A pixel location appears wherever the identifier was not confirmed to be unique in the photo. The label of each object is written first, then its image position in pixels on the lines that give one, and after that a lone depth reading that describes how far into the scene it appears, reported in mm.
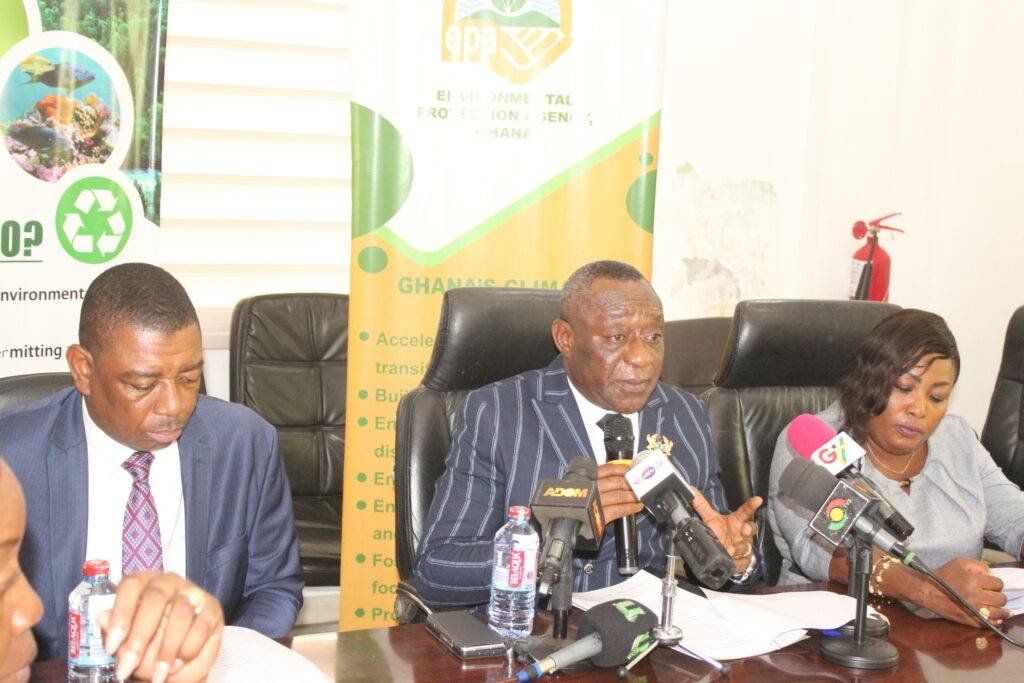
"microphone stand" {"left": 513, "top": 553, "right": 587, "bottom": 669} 1809
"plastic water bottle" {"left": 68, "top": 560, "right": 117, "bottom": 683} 1627
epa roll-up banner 3496
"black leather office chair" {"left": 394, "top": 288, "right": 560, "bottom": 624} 2568
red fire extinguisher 4754
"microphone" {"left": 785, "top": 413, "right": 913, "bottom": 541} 1817
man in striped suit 2359
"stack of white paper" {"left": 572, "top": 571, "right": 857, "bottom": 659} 1923
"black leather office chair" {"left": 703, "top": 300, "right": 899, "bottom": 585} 2939
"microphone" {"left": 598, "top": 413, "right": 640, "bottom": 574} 2041
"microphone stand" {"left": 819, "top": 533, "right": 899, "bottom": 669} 1876
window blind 4055
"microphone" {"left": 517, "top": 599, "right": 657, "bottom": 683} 1756
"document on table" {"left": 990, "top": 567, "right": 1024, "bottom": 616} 2230
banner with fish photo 3242
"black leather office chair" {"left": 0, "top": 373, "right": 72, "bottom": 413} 2213
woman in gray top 2652
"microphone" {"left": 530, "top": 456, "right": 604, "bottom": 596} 1691
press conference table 1784
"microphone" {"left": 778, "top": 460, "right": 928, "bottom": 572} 1796
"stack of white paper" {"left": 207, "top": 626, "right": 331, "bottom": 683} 1629
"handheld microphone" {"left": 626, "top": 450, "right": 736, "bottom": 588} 1646
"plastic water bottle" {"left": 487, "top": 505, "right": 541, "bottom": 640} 1989
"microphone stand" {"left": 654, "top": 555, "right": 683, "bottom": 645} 1851
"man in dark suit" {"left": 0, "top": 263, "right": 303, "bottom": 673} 1996
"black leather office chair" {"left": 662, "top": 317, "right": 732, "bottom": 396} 3900
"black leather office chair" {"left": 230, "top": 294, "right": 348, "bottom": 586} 3941
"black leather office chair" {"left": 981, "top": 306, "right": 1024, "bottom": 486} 3473
